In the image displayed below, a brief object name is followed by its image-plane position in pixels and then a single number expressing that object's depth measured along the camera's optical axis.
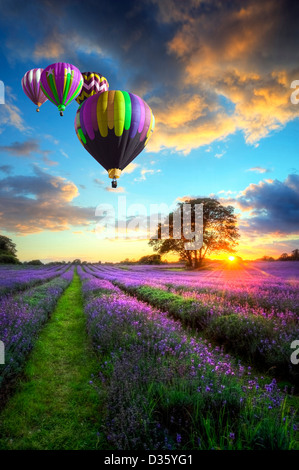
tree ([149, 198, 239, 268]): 33.66
